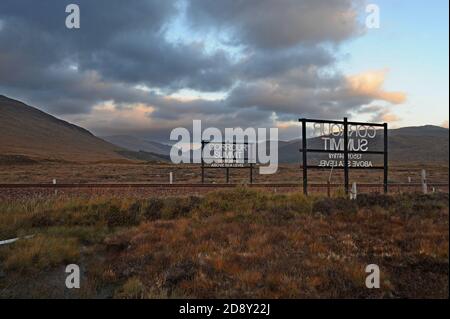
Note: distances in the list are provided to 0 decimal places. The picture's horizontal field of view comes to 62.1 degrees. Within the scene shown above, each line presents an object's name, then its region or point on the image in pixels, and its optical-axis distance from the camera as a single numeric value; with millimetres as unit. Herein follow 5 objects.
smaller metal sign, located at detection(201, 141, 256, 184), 27766
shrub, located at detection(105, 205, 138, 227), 11820
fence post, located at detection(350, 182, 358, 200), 12479
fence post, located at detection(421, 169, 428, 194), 13478
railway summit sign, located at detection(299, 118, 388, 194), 15344
